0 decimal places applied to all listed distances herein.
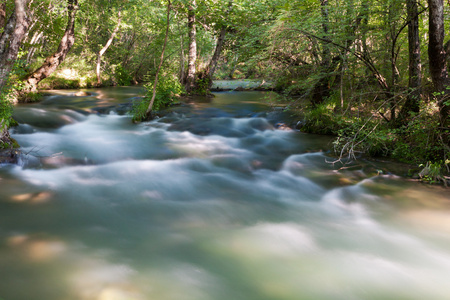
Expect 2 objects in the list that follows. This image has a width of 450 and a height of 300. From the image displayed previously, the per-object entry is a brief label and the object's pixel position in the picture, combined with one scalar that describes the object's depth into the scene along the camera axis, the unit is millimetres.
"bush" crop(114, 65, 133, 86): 22109
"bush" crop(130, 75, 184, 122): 10133
